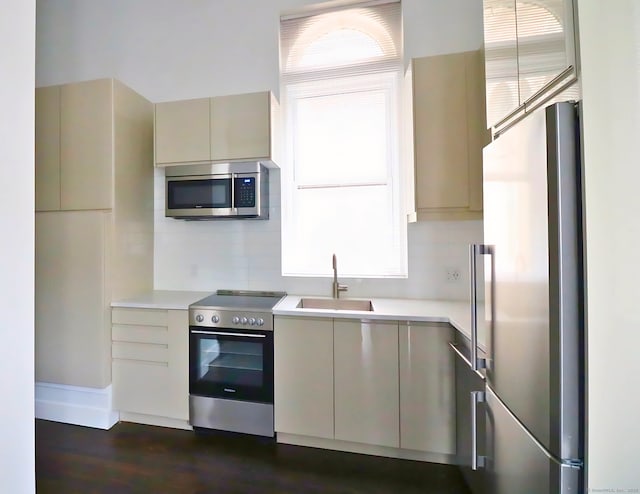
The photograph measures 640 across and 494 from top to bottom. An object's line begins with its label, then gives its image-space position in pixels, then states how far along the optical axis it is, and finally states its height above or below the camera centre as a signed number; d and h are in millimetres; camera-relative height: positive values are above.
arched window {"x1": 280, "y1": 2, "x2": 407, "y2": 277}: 2562 +923
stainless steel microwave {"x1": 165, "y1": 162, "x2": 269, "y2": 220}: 2371 +478
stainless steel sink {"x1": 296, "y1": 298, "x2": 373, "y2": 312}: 2381 -410
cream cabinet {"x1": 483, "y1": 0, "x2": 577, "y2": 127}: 895 +678
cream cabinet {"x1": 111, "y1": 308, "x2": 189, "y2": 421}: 2215 -792
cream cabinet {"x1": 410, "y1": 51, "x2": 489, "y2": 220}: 1967 +739
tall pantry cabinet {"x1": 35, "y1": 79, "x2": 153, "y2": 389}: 2311 +211
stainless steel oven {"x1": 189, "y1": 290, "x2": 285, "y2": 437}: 2088 -802
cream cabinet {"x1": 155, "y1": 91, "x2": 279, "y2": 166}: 2357 +950
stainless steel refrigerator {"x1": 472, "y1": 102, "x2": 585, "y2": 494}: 842 -176
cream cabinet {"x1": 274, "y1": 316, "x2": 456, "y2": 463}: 1862 -834
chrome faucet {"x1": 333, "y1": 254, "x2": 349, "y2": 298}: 2405 -278
